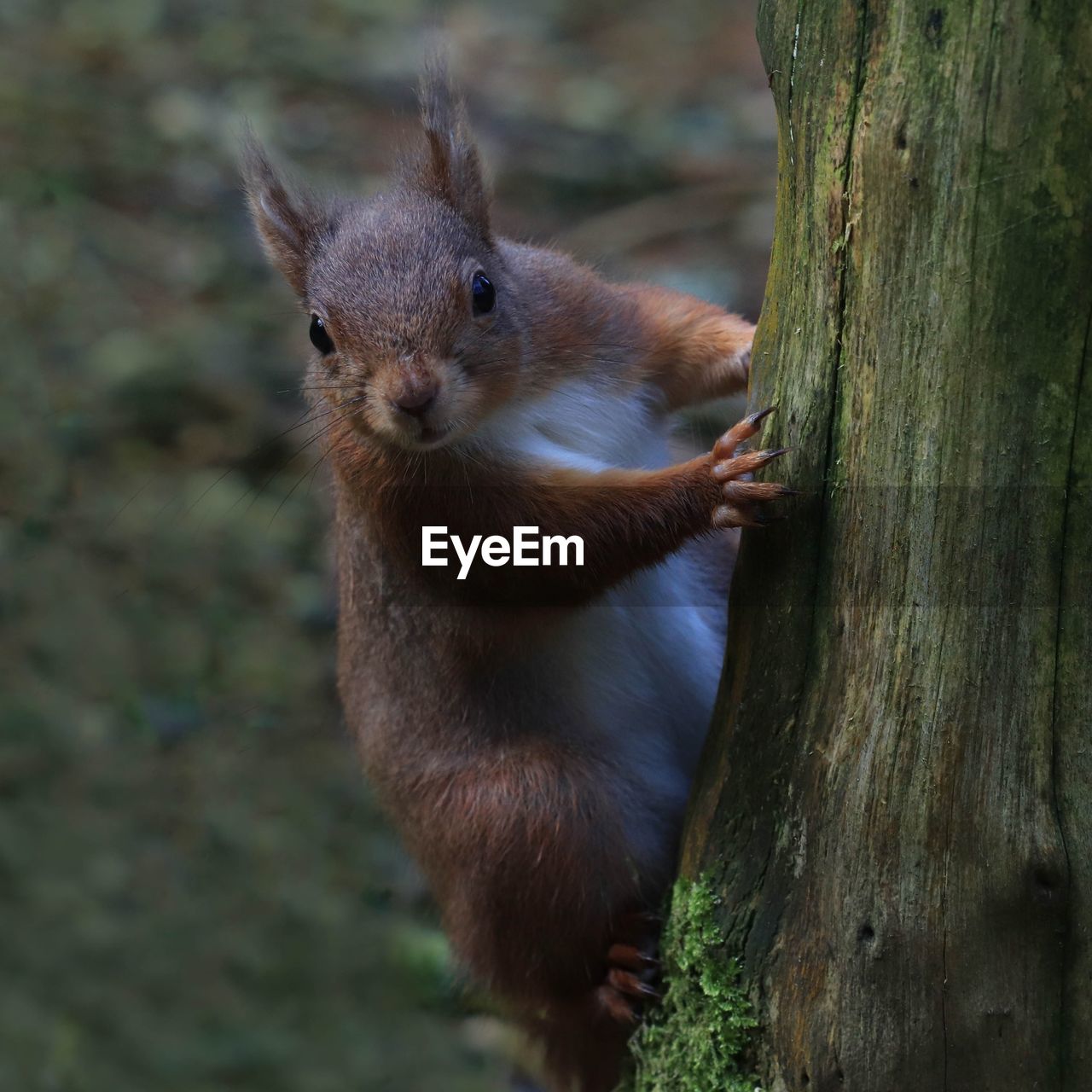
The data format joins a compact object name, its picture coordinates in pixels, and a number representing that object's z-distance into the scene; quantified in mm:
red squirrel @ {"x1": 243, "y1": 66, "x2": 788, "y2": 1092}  3521
